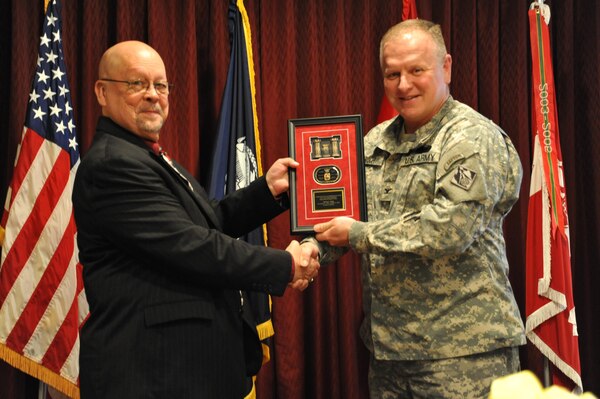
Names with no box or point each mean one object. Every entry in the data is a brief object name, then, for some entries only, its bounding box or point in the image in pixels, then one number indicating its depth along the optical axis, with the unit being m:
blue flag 3.54
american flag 3.17
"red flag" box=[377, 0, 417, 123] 3.79
